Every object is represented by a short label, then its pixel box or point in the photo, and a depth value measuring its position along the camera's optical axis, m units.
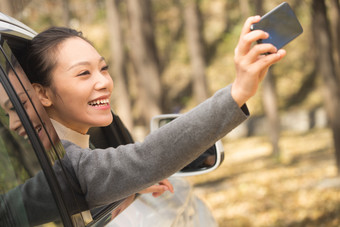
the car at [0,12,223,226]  1.45
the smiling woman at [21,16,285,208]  1.39
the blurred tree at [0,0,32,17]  5.15
